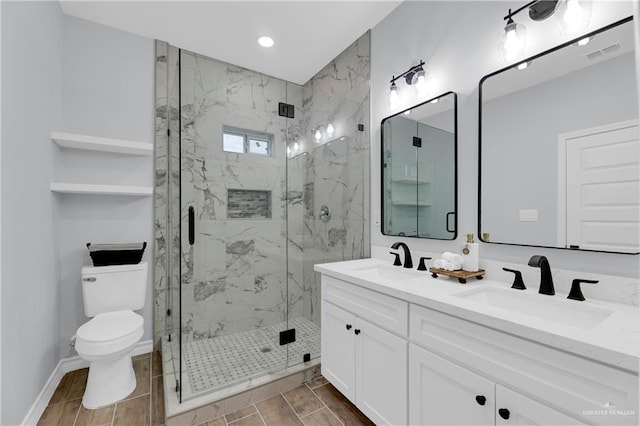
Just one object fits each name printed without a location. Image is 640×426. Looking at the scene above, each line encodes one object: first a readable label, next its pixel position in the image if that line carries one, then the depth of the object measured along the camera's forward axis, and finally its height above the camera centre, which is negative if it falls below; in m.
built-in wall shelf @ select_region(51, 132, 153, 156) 2.10 +0.53
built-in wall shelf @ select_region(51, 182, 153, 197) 2.08 +0.18
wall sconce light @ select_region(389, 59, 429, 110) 1.92 +0.92
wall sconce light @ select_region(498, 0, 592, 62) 1.23 +0.88
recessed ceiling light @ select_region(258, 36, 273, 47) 2.50 +1.52
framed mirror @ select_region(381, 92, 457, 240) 1.77 +0.29
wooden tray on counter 1.46 -0.33
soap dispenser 1.54 -0.24
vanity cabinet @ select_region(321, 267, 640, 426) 0.79 -0.58
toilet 1.81 -0.79
